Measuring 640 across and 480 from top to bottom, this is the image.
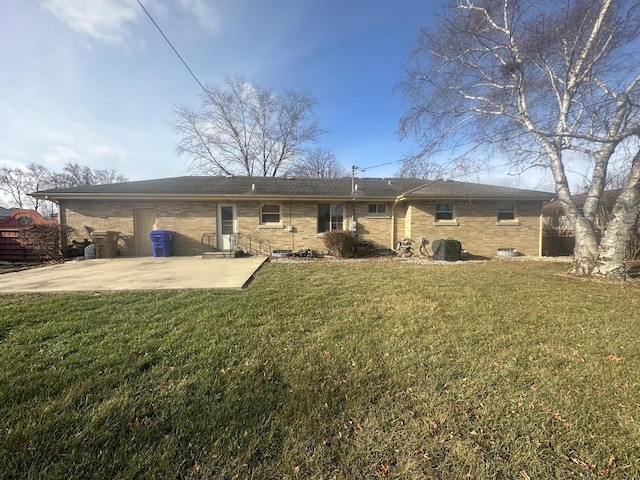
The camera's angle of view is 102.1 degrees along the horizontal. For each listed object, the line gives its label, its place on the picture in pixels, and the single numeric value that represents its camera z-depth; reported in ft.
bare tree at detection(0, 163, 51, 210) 129.39
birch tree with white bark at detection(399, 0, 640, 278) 21.66
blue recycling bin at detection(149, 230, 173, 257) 36.11
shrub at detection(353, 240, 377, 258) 39.68
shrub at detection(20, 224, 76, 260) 32.35
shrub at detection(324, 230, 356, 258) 37.14
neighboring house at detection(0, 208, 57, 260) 33.73
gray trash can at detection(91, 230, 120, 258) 34.65
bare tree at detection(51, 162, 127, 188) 128.57
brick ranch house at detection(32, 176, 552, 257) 37.32
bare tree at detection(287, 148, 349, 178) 86.42
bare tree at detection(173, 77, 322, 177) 78.12
